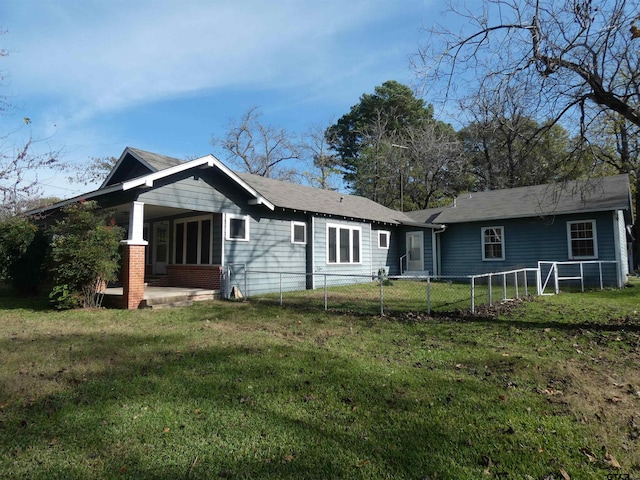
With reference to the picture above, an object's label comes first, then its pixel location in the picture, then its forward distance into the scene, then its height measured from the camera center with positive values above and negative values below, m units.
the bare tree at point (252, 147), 34.84 +11.20
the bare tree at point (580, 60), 7.00 +4.01
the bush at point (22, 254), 11.51 +0.46
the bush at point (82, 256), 9.06 +0.29
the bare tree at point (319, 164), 35.97 +9.66
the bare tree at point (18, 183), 7.59 +1.78
